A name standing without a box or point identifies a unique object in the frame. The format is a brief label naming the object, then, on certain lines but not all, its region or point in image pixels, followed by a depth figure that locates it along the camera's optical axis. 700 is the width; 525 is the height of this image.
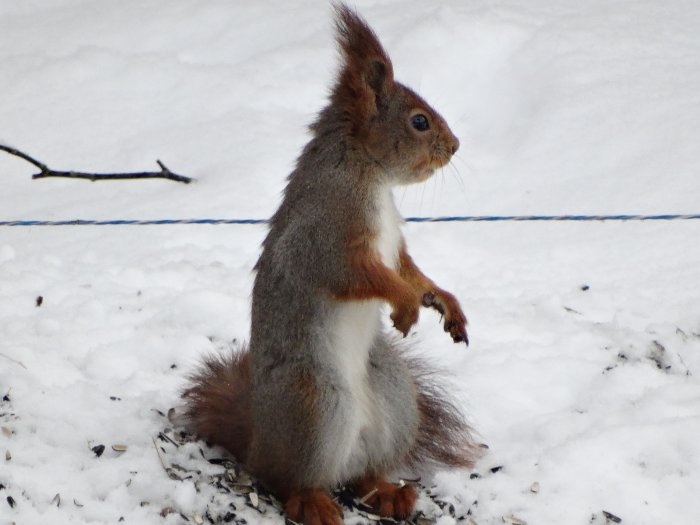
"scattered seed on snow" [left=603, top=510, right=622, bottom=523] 5.32
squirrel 5.05
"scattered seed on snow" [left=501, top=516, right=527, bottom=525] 5.35
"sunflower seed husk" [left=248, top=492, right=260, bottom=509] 5.25
